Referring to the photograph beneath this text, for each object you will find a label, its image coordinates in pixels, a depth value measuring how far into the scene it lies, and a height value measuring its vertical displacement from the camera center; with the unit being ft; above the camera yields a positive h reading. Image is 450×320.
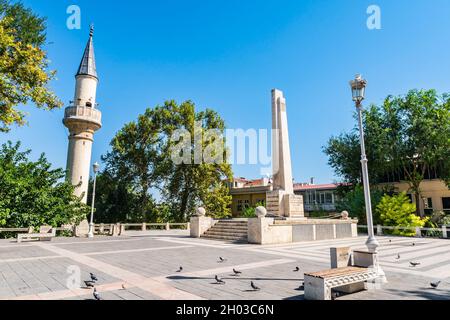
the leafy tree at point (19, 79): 39.01 +18.99
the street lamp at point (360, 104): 23.16 +9.23
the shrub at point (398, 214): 76.07 -2.26
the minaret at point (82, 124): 76.07 +23.04
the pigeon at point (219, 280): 19.45 -5.11
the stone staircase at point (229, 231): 55.01 -5.18
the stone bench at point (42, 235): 49.96 -5.12
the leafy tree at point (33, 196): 58.44 +2.51
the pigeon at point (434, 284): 18.69 -5.20
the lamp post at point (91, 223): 62.75 -3.81
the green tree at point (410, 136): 87.40 +22.62
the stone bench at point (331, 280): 15.49 -4.34
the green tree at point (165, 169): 105.91 +14.45
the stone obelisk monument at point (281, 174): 59.16 +7.02
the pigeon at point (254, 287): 17.66 -5.14
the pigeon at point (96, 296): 14.78 -4.69
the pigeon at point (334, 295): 16.84 -5.38
